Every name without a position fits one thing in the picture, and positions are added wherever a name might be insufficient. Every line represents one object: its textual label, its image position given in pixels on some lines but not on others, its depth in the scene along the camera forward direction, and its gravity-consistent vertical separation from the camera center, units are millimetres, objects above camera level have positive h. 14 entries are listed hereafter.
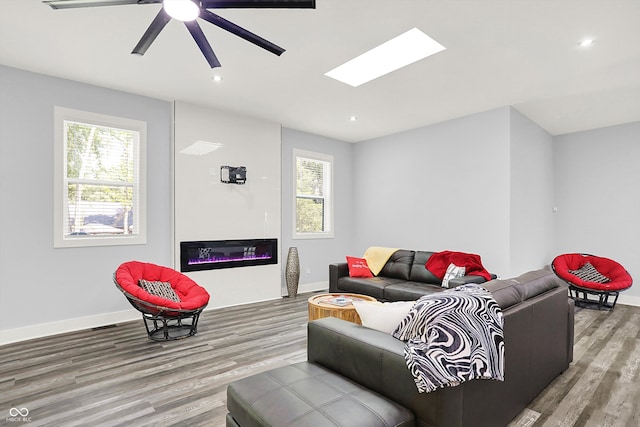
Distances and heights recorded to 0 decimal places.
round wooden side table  3375 -980
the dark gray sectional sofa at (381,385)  1419 -834
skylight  3086 +1603
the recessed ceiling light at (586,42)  2969 +1540
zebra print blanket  1429 -594
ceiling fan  1897 +1205
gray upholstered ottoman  1359 -839
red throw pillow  5180 -839
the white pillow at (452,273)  4391 -786
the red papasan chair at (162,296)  3385 -893
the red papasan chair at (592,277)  4727 -946
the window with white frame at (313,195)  6215 +382
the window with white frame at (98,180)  3930 +445
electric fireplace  4723 -594
